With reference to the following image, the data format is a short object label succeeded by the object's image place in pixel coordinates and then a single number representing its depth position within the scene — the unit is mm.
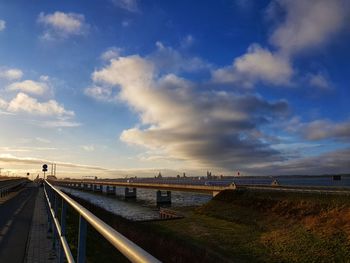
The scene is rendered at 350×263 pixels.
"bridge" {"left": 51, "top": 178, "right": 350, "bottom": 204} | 47950
